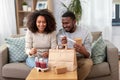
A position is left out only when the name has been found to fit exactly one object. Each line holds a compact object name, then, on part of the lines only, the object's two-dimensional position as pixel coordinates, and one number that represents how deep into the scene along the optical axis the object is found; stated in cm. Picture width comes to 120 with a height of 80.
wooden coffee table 200
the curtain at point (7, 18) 419
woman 269
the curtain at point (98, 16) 415
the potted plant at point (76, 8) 391
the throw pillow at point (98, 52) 290
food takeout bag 219
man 256
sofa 282
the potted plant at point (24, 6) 420
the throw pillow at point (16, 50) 304
